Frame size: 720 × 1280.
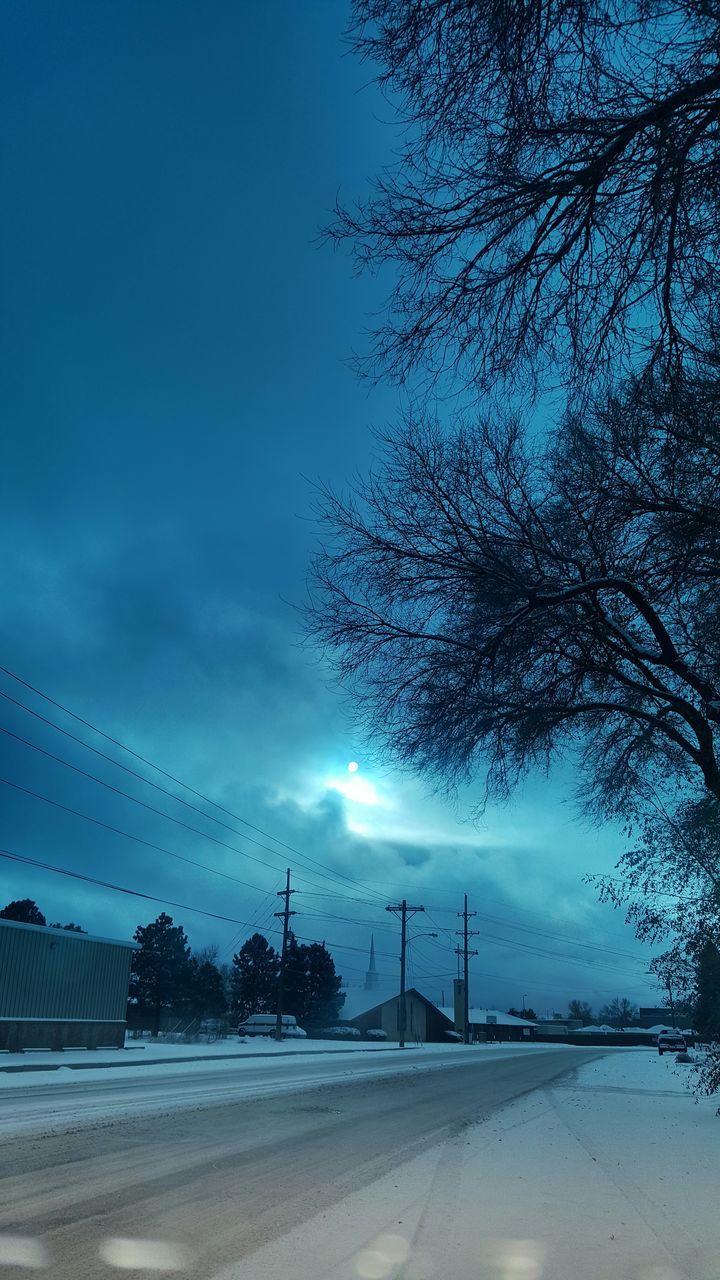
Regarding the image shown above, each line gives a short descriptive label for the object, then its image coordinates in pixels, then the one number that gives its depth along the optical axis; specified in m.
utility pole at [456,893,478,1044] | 87.96
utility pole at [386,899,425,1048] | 67.56
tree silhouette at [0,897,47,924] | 71.56
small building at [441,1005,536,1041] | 114.12
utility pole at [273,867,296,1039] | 57.62
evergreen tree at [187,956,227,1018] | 70.81
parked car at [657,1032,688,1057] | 55.00
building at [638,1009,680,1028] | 156.88
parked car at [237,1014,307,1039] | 68.50
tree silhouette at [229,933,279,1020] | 87.12
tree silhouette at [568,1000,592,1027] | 183.88
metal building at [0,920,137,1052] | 31.22
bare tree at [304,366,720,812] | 9.72
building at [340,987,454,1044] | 92.25
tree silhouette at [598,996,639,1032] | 163.50
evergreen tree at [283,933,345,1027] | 81.94
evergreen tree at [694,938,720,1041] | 15.44
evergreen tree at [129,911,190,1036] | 70.56
